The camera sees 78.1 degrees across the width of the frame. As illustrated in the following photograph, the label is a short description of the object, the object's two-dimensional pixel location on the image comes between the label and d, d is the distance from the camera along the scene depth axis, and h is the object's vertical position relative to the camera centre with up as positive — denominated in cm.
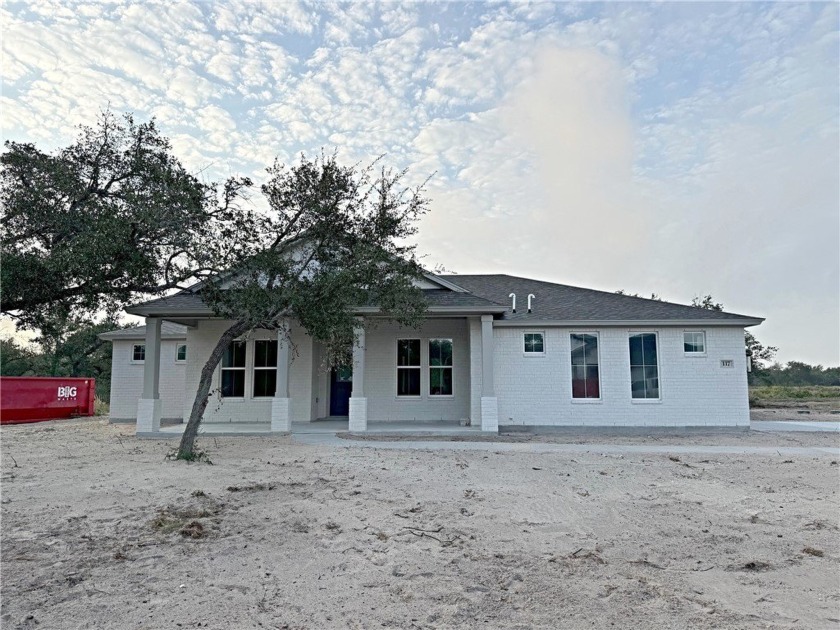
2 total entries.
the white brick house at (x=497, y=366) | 1284 +18
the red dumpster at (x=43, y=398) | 1694 -81
